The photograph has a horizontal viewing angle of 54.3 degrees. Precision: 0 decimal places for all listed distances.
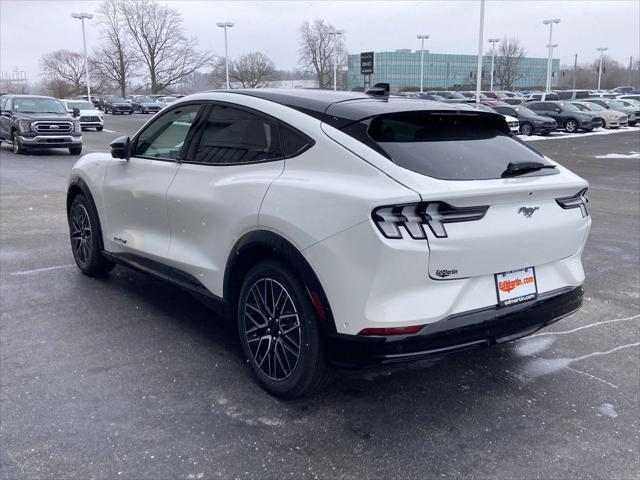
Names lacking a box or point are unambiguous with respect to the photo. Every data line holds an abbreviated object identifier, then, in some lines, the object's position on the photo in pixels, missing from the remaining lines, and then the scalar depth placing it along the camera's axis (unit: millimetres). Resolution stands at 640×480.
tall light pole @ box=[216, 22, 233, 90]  52188
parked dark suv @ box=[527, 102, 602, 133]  32750
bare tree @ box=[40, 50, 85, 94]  98644
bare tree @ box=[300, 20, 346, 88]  65625
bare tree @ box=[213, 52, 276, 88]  65500
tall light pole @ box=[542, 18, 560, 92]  60969
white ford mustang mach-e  3002
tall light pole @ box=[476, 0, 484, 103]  35344
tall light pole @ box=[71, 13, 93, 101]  53406
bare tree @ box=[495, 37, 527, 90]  93875
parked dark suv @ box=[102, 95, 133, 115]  53625
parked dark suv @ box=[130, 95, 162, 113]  55969
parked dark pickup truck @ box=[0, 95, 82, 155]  18922
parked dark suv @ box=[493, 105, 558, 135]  31094
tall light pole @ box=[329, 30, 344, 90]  53697
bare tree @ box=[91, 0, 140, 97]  85188
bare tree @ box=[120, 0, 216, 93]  85875
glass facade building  96600
